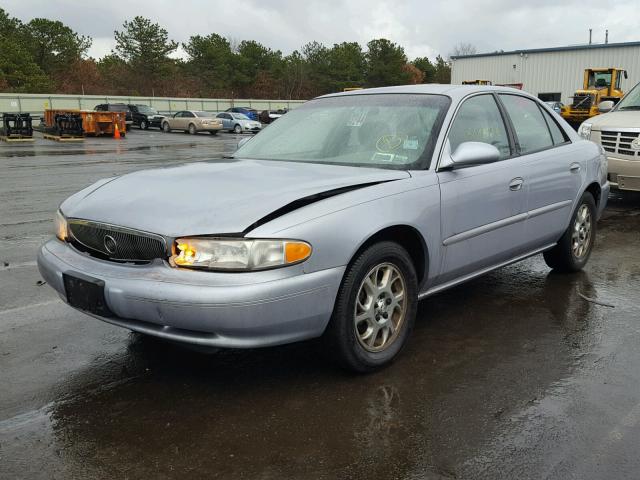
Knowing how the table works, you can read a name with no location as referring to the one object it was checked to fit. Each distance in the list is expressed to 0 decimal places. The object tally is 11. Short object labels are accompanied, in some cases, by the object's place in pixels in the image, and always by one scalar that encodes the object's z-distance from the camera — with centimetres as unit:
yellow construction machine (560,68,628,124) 2934
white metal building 4694
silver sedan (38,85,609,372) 297
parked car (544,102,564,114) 3443
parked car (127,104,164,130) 4025
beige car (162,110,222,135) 3684
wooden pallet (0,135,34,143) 2711
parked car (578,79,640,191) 849
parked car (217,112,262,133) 3856
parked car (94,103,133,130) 3909
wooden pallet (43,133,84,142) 2788
